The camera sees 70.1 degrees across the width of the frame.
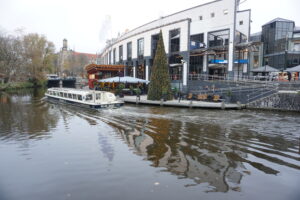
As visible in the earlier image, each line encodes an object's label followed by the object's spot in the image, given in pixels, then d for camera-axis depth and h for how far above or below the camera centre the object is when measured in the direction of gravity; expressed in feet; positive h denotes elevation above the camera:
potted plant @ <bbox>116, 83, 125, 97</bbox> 100.32 -1.56
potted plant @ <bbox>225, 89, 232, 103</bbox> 82.38 -3.44
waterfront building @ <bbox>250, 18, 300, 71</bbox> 148.15 +31.10
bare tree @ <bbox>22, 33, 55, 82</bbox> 188.75 +28.63
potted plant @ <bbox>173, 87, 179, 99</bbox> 98.24 -2.93
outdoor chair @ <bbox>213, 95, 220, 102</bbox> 84.84 -4.37
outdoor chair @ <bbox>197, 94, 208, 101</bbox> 88.53 -4.20
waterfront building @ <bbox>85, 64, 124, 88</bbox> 143.43 +10.71
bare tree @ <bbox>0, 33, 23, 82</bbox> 170.40 +23.51
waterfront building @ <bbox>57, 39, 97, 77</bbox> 365.81 +39.10
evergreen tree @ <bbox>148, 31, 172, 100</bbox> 88.89 +4.00
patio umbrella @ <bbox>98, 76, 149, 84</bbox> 102.68 +3.11
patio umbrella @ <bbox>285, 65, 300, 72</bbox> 85.76 +7.54
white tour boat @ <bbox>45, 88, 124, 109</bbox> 70.36 -4.74
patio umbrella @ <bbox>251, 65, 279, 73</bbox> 97.91 +8.47
